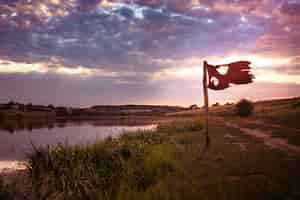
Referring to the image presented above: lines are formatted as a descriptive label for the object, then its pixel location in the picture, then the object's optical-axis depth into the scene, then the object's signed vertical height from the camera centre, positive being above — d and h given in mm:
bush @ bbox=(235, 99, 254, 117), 49344 -416
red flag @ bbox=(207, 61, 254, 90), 11617 +1333
